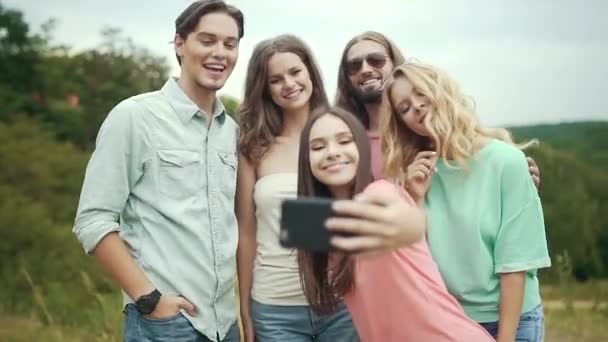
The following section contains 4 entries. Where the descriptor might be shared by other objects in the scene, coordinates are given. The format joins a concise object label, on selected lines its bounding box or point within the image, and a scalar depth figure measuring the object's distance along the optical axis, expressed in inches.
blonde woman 101.8
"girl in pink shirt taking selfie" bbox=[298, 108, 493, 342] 85.6
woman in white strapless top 122.3
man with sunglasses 140.1
